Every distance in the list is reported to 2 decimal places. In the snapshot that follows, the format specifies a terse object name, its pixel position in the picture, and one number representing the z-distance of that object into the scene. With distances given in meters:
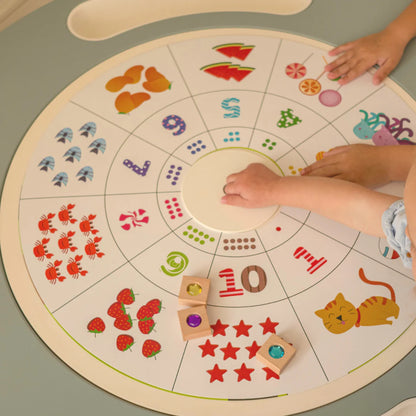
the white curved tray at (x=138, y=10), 1.63
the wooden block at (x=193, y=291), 1.05
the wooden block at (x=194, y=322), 1.02
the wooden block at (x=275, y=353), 0.98
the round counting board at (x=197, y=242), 1.00
